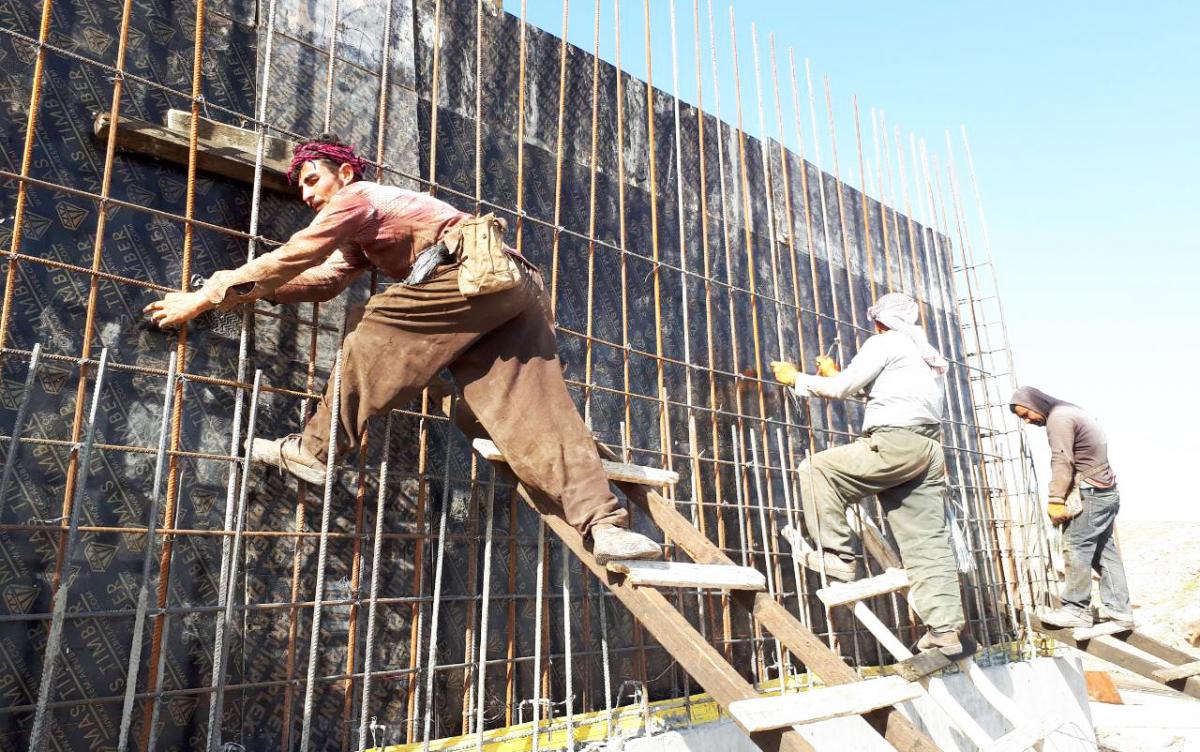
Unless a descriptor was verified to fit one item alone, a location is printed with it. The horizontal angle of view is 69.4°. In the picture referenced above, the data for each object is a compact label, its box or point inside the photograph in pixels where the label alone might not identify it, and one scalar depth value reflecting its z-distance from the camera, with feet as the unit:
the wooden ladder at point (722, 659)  7.77
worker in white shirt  13.43
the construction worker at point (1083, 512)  17.38
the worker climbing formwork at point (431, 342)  8.93
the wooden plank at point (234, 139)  10.02
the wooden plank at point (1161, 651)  16.79
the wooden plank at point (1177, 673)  15.67
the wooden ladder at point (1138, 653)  15.79
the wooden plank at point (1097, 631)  16.98
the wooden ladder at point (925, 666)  11.55
